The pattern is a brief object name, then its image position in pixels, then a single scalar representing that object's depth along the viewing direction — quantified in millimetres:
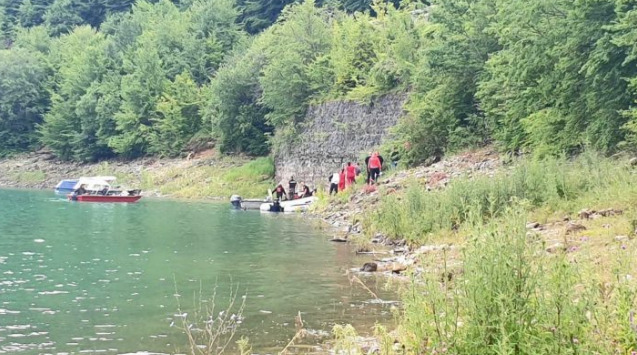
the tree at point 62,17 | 117062
